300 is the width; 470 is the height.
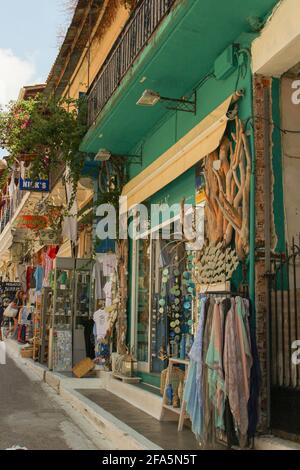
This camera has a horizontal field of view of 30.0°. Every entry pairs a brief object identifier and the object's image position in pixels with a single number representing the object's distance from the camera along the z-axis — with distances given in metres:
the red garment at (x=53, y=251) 19.65
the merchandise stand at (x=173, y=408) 6.89
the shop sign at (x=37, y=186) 17.67
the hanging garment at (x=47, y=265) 19.42
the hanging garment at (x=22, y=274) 25.49
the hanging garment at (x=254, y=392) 5.60
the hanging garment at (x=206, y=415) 5.79
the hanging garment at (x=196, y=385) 5.84
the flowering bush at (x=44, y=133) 12.60
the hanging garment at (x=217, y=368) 5.66
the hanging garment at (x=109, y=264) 12.32
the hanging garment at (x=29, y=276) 23.97
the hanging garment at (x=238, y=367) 5.56
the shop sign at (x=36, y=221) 19.25
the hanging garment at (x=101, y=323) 12.29
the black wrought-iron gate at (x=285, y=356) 5.55
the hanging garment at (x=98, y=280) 13.36
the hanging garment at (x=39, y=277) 20.61
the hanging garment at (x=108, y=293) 12.18
